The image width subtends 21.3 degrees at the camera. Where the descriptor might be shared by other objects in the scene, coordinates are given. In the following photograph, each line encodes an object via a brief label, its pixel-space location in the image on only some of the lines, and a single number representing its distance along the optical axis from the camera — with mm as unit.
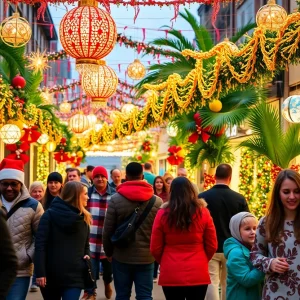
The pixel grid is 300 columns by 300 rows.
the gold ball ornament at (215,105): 15953
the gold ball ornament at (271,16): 11680
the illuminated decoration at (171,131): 20284
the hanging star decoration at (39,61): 23234
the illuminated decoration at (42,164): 27969
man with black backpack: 8438
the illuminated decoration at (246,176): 16406
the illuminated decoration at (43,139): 24781
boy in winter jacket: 5879
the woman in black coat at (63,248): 7469
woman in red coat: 7234
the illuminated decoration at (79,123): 26953
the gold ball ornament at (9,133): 17969
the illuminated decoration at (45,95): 23688
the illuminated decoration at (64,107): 33188
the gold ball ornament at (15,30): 14048
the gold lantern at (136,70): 22469
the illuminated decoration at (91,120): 28094
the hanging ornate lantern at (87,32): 10734
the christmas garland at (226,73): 9539
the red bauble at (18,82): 17844
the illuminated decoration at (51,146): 27531
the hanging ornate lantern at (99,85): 14609
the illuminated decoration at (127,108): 26486
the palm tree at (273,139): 12641
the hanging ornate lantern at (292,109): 10859
